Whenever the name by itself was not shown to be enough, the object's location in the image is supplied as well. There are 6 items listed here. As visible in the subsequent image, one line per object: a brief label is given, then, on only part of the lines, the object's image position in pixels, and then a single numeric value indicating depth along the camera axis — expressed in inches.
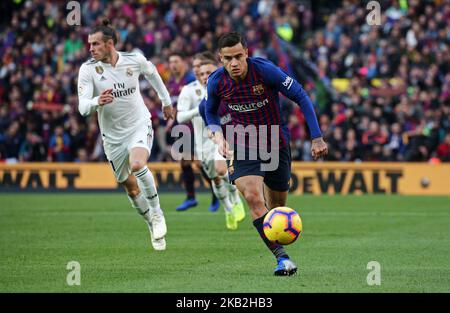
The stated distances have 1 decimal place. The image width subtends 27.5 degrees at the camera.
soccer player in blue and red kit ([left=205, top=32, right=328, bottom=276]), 358.9
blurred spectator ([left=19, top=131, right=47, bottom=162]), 1016.2
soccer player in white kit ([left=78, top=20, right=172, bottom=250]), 441.4
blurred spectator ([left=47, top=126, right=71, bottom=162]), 1006.4
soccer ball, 349.4
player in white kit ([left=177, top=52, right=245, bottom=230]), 575.2
